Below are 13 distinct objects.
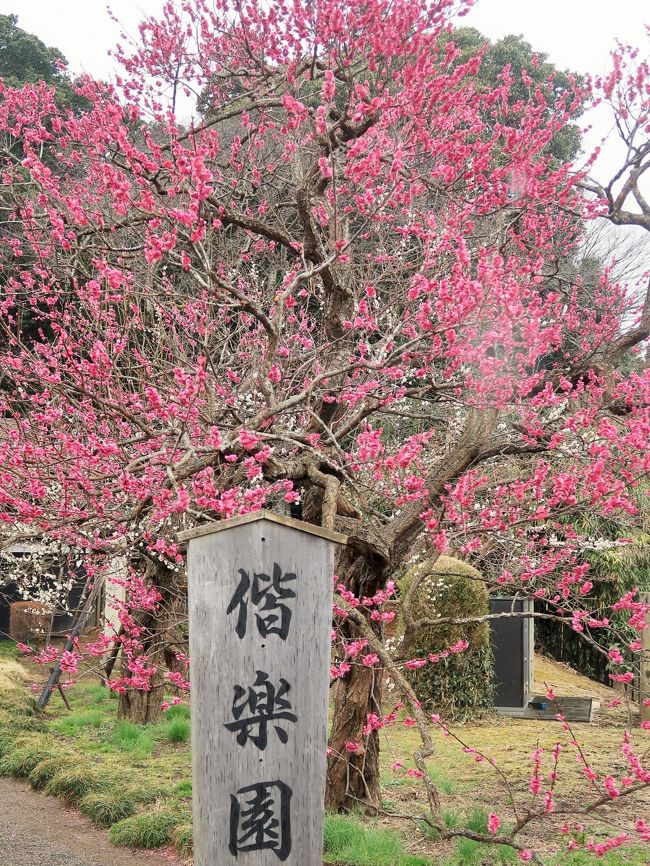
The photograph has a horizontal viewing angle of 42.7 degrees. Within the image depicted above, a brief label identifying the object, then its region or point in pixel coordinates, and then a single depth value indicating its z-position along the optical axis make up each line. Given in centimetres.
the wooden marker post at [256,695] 305
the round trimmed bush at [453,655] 898
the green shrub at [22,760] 719
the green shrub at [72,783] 655
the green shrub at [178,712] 854
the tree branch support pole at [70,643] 694
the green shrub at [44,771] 692
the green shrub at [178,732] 791
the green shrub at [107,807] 605
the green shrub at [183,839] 536
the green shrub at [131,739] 767
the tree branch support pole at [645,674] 854
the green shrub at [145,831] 559
